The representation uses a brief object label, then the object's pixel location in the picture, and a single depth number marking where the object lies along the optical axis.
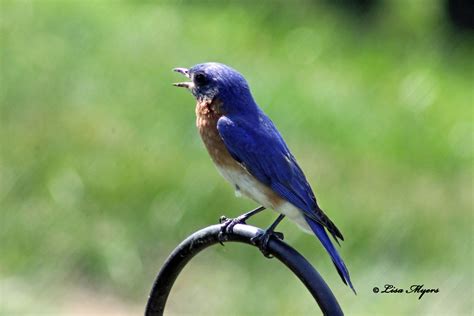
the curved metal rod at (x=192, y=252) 6.86
